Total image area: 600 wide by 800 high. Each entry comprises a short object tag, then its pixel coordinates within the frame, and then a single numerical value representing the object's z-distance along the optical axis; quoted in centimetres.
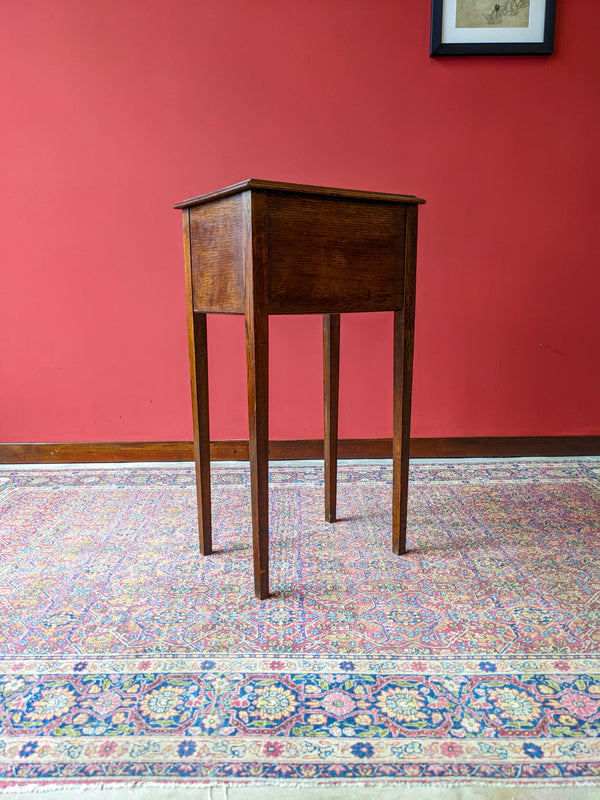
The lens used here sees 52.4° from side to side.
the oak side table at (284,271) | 123
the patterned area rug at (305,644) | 89
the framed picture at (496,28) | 218
